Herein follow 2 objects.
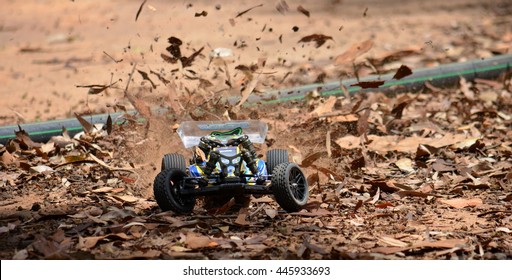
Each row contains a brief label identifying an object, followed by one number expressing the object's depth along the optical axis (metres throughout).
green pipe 15.02
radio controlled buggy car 10.98
